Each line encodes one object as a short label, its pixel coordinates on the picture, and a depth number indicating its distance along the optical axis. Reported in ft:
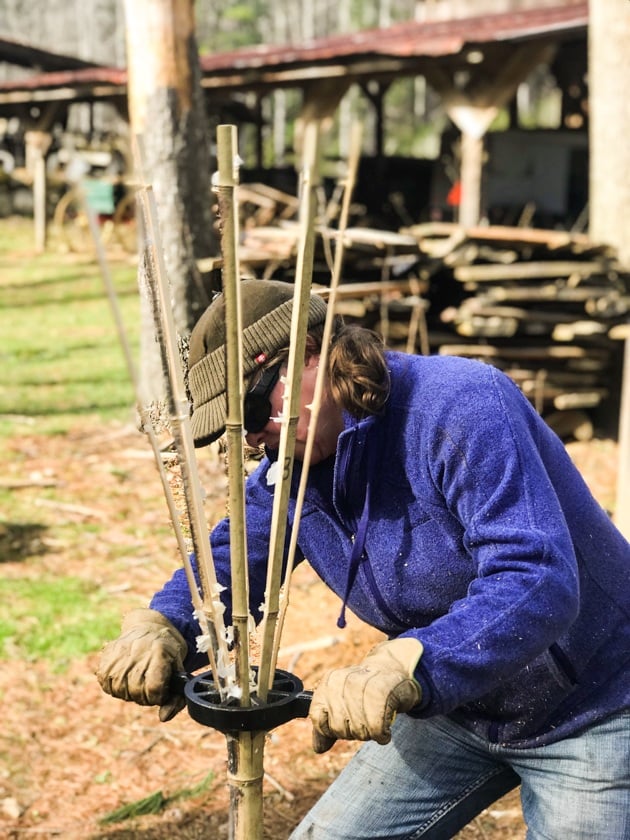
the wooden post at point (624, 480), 14.30
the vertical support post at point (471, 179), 43.68
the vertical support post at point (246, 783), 6.37
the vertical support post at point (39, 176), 59.31
